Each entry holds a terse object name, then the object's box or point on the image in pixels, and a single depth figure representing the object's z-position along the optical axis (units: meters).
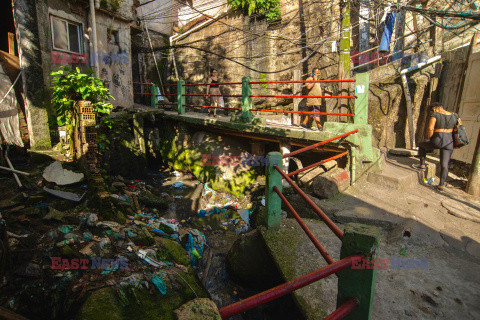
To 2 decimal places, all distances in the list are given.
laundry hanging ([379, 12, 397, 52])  9.80
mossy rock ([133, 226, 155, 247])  3.59
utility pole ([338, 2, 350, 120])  6.77
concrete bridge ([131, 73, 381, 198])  4.82
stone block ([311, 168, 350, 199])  4.52
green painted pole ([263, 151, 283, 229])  2.87
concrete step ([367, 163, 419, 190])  4.85
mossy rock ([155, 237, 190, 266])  3.59
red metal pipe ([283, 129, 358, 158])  4.65
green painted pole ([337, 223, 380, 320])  1.29
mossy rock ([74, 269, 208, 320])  2.18
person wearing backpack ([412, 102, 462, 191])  4.93
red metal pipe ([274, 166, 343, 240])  1.60
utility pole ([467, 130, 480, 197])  4.69
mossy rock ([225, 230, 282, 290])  3.26
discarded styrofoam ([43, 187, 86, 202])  4.24
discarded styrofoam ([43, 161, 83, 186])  4.72
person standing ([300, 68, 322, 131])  6.82
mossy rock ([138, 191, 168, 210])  5.82
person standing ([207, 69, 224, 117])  8.18
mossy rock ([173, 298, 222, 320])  1.18
